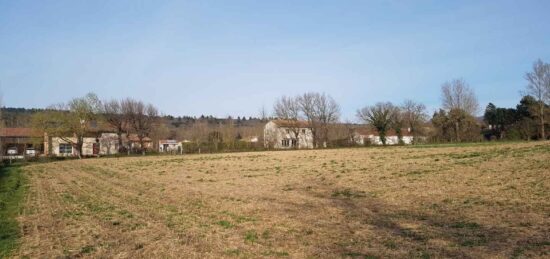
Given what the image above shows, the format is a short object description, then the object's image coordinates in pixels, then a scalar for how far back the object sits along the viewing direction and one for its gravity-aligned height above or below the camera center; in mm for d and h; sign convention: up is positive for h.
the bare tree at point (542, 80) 74375 +9459
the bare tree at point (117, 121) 87688 +5921
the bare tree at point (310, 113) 101250 +7213
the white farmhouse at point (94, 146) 85600 +1090
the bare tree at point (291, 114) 103562 +7167
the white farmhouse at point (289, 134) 102875 +2553
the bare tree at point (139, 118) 88375 +6535
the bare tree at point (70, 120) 73438 +5461
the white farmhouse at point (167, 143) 111625 +1509
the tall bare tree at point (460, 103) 92562 +7642
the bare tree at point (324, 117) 100938 +6075
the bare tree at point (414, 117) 102062 +5377
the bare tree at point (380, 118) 92375 +5130
